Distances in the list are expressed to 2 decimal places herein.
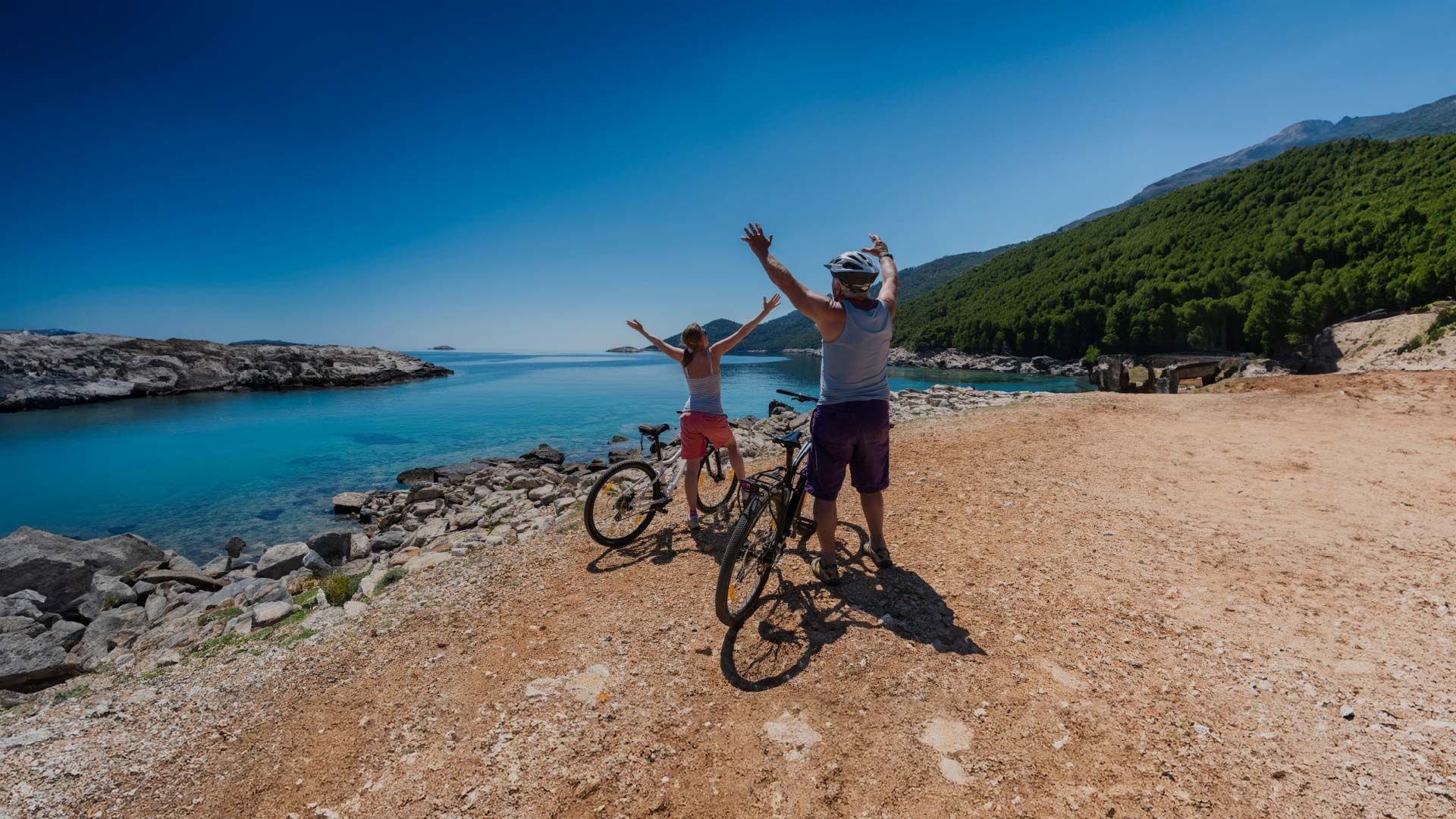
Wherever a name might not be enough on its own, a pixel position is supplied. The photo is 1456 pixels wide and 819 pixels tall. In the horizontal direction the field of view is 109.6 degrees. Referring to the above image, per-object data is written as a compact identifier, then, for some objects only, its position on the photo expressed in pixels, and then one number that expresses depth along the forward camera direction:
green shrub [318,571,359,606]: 5.87
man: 3.65
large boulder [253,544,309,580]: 9.55
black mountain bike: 3.80
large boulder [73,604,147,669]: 7.09
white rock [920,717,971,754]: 2.84
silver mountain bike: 6.16
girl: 5.85
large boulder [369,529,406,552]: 10.83
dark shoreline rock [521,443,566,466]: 20.97
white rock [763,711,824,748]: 2.97
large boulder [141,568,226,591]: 9.45
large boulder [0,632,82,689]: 5.40
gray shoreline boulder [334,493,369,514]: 15.34
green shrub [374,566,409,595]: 6.01
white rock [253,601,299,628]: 5.79
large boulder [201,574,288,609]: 7.59
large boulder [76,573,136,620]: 8.71
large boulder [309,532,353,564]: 10.76
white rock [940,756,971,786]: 2.62
